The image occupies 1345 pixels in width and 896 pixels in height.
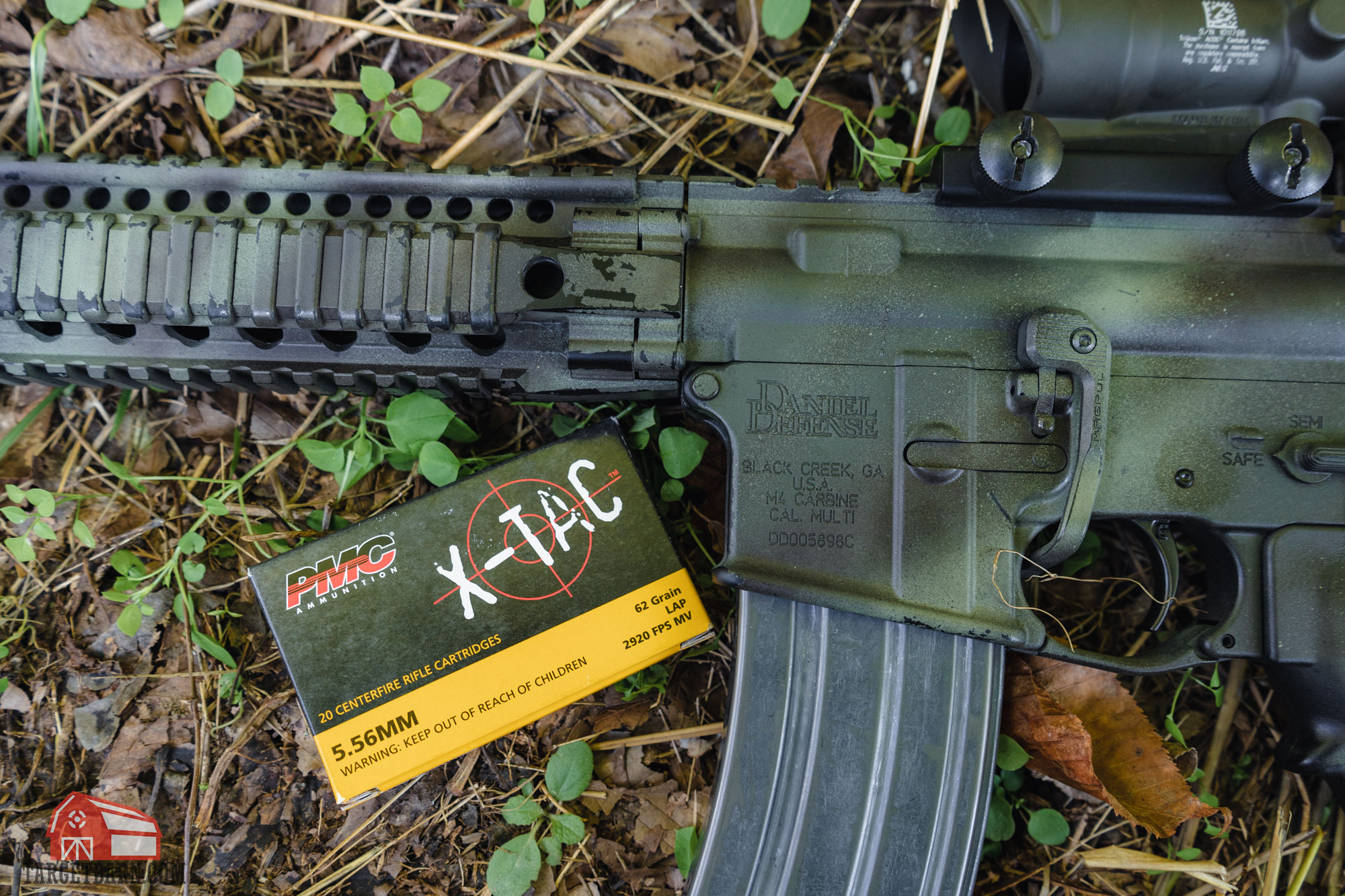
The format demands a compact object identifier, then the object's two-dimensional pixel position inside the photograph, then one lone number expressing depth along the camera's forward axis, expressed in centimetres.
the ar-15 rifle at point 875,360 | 39
